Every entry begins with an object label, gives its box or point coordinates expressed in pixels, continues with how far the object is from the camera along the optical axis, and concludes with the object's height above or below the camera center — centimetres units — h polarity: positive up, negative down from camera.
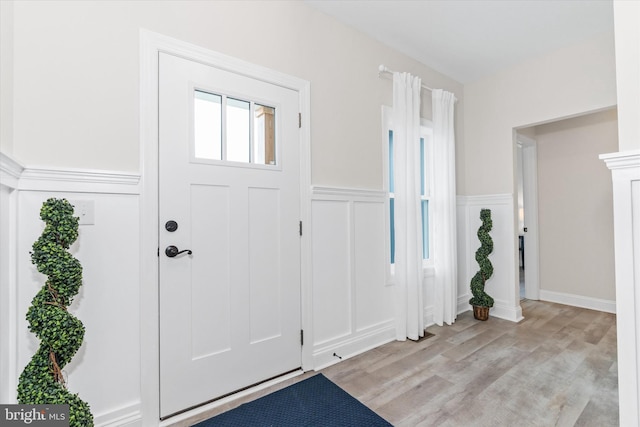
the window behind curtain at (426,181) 322 +39
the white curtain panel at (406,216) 277 +1
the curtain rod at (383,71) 272 +137
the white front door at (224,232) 173 -9
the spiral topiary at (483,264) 326 -53
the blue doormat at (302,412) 165 -114
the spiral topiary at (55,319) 112 -39
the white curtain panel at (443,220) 315 -4
